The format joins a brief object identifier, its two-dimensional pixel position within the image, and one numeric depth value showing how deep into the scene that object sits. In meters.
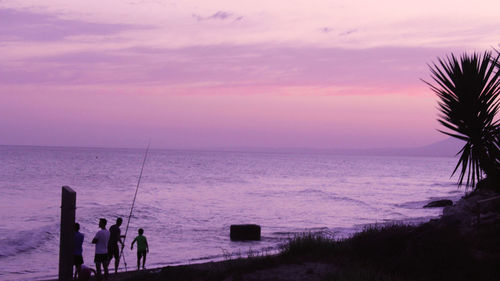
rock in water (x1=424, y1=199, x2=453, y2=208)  45.50
